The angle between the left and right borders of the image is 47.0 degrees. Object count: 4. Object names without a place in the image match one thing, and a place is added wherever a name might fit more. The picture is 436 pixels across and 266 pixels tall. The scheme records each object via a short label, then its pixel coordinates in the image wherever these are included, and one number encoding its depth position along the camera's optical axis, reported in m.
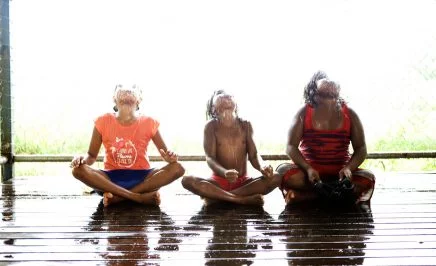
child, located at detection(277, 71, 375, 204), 3.40
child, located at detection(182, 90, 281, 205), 3.38
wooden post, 4.56
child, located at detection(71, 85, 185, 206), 3.33
